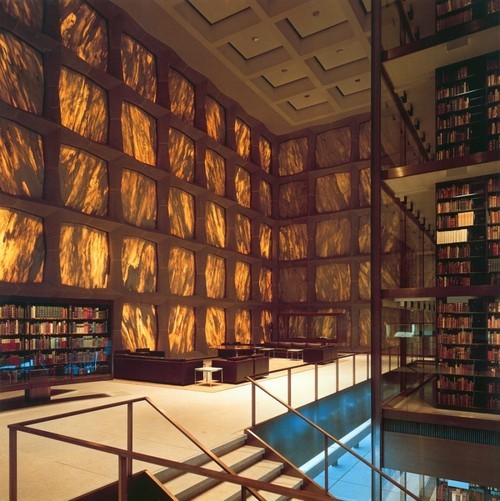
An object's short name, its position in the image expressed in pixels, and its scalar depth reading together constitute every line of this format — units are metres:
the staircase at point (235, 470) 5.33
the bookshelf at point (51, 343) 9.13
